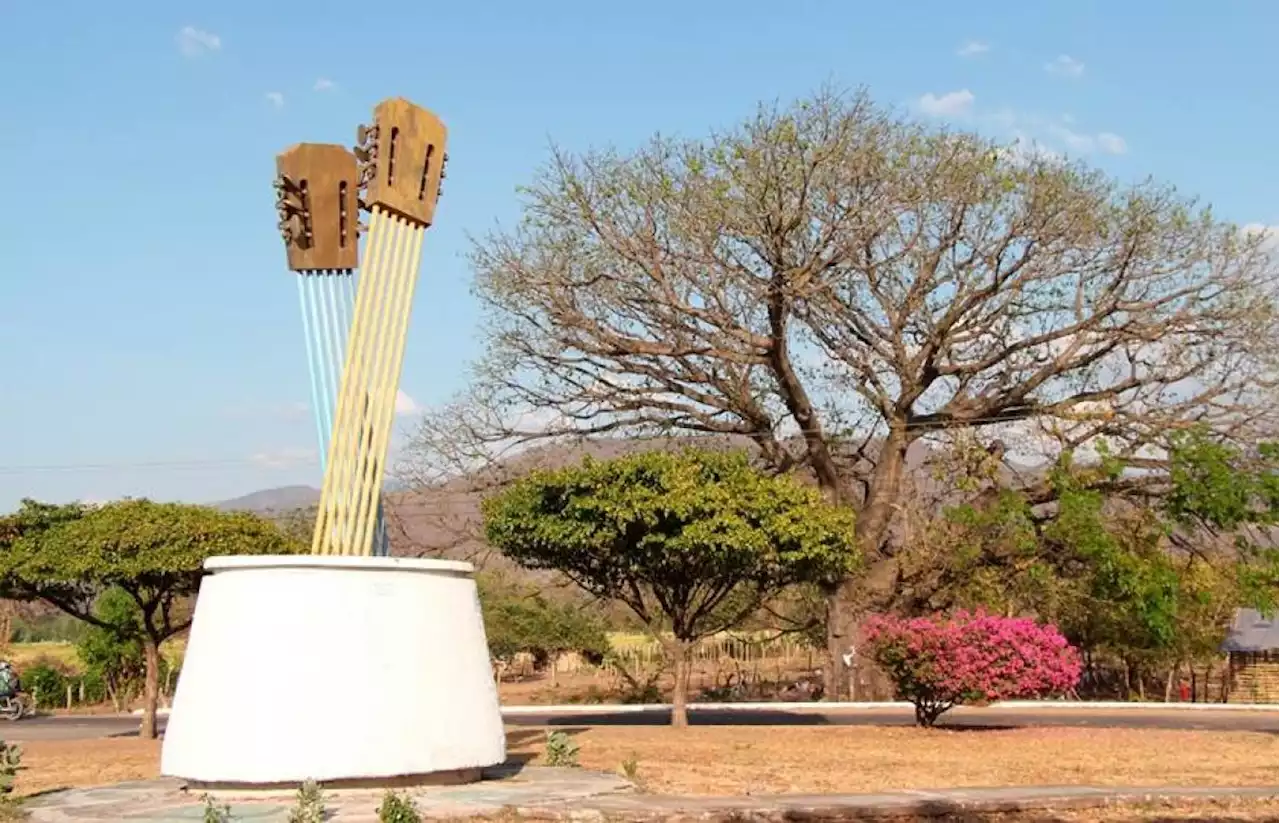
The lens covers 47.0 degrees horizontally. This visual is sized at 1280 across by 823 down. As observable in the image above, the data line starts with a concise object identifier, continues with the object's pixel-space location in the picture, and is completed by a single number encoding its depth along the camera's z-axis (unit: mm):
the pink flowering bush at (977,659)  20109
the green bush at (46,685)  36219
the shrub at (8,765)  11422
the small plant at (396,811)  9586
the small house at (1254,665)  35375
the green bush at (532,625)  43500
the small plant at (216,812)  9602
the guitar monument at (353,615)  11555
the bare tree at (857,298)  26641
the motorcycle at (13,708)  31812
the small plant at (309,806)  9438
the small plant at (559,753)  14422
